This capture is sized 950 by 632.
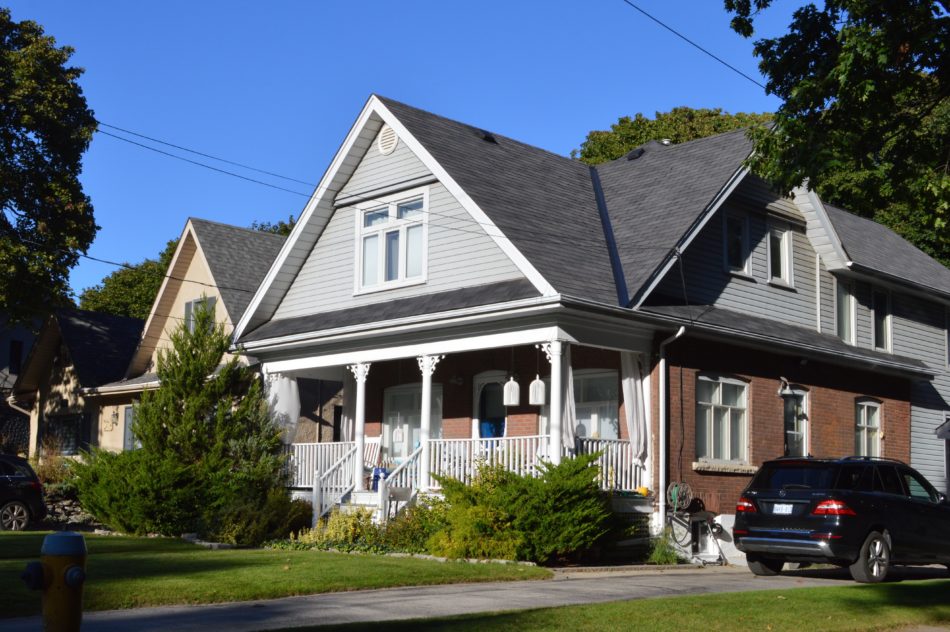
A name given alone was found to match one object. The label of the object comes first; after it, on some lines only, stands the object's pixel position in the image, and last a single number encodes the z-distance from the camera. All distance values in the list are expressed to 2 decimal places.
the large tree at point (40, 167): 31.36
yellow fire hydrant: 7.49
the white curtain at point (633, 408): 19.88
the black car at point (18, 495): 23.11
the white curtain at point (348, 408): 25.38
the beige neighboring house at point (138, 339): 30.31
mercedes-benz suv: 15.57
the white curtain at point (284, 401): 24.31
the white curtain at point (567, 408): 18.47
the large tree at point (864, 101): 13.24
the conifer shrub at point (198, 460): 21.25
